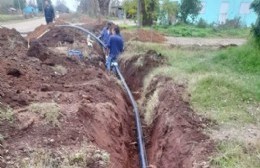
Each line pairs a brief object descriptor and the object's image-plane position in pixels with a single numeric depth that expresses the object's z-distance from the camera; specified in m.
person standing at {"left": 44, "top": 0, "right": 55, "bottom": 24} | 12.21
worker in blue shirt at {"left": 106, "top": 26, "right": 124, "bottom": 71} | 7.14
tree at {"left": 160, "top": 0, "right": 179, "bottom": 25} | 15.88
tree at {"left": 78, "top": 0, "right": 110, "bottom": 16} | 18.03
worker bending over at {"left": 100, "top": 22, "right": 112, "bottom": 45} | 8.13
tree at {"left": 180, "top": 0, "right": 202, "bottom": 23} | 16.47
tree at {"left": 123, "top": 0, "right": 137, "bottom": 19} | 16.12
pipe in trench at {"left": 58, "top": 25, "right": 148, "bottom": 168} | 4.05
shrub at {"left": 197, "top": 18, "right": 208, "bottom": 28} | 15.78
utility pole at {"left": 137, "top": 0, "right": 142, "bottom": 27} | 13.50
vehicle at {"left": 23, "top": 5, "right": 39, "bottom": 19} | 23.24
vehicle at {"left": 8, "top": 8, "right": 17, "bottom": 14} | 25.28
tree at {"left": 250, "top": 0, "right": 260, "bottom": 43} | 6.94
